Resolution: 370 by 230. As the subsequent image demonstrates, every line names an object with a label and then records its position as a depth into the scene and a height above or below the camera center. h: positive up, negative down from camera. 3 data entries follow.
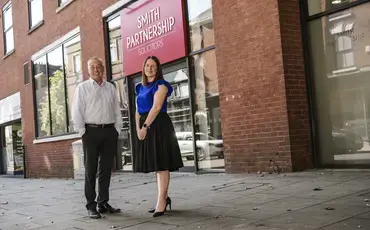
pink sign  9.24 +2.31
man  5.06 +0.14
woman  4.69 +0.03
